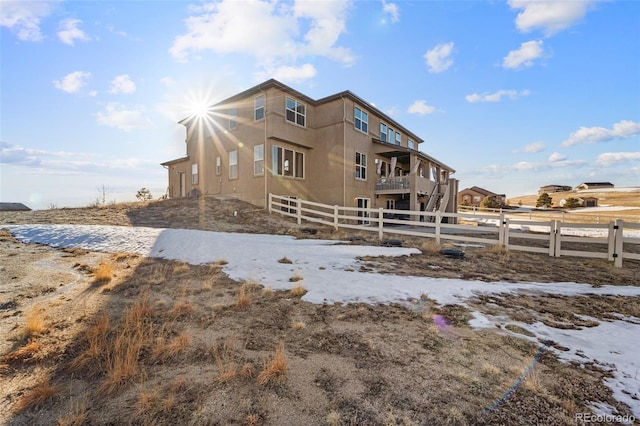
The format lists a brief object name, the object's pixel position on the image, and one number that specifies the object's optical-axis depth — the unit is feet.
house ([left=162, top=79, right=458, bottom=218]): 57.11
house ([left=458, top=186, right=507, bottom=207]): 212.43
